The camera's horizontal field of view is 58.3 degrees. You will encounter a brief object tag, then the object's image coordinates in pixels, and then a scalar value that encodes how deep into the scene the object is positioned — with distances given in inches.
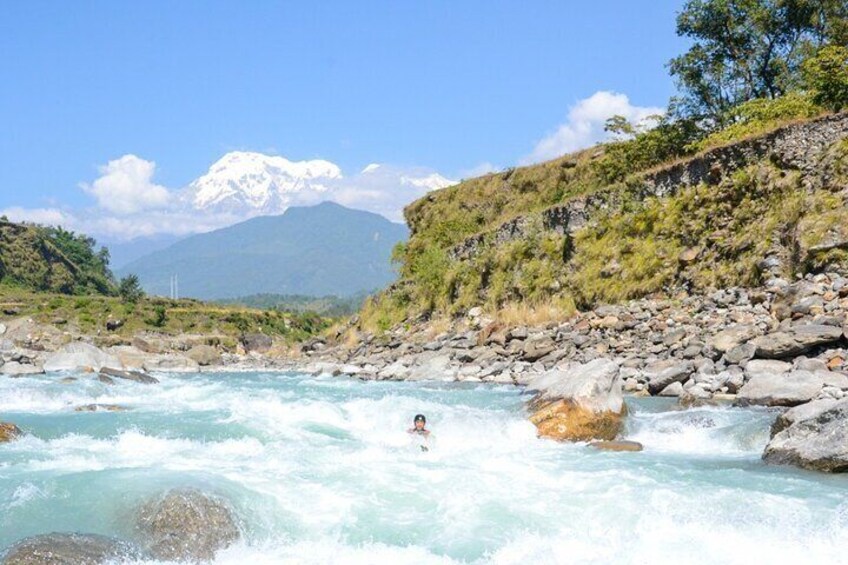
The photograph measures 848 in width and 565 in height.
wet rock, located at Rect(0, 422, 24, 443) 504.4
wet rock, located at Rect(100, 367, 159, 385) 1016.9
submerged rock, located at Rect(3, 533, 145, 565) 274.8
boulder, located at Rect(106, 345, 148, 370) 1455.3
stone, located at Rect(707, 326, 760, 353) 686.5
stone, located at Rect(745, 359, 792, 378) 605.9
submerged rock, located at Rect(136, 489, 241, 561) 302.2
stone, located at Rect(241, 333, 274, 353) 2585.6
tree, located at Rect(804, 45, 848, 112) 894.4
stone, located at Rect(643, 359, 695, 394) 666.2
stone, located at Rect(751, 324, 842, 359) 609.9
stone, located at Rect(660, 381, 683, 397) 645.0
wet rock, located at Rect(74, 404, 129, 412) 671.5
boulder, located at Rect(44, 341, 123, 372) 1212.4
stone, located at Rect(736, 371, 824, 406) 523.5
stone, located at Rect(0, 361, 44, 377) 1153.4
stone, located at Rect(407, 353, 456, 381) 944.9
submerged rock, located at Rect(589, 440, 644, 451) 472.1
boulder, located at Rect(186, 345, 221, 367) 1686.8
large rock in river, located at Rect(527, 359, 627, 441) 509.0
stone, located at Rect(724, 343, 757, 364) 644.7
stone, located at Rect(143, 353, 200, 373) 1505.9
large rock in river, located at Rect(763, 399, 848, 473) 384.5
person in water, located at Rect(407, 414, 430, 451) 511.5
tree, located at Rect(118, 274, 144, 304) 3205.0
